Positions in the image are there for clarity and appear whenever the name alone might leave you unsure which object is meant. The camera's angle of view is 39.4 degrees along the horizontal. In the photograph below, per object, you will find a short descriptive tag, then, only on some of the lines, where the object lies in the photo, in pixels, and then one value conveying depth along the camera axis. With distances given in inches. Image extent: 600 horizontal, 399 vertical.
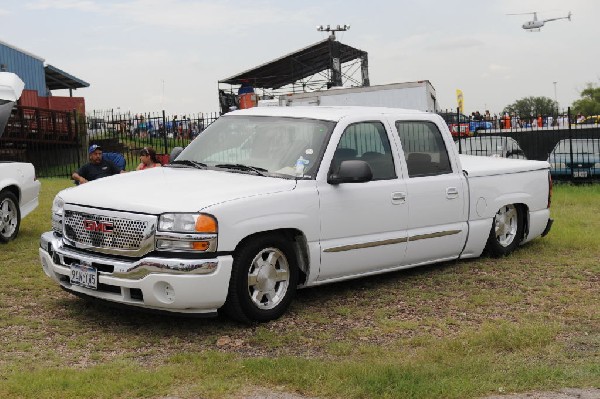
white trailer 668.7
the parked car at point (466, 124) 883.4
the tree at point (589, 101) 3240.9
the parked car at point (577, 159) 738.2
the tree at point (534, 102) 3531.0
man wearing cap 443.8
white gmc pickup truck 237.5
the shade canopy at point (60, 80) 1617.9
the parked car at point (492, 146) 761.0
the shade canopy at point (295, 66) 1369.3
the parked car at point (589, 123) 809.3
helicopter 2025.1
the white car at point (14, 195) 414.6
